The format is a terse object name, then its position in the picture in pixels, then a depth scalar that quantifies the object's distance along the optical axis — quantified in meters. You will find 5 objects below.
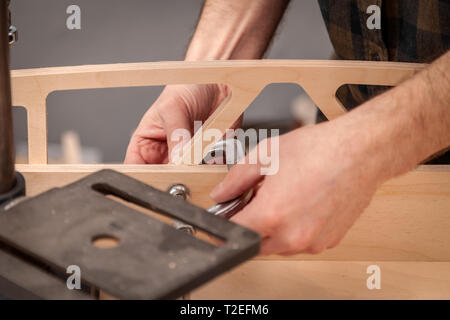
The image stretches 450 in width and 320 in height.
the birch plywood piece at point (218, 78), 0.88
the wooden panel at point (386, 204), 0.83
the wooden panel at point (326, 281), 0.83
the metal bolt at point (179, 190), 0.82
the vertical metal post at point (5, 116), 0.65
